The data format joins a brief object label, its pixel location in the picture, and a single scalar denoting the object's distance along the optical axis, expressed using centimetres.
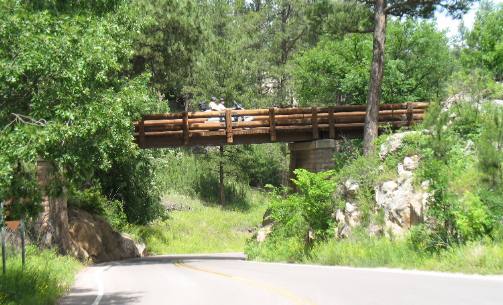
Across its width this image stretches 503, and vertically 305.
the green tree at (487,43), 4856
